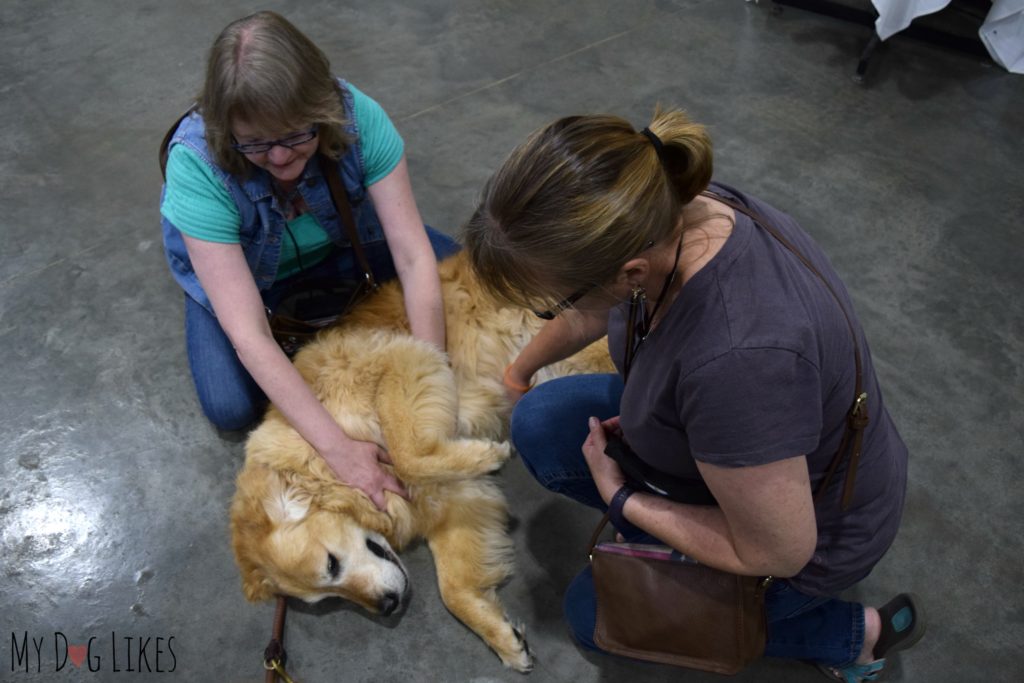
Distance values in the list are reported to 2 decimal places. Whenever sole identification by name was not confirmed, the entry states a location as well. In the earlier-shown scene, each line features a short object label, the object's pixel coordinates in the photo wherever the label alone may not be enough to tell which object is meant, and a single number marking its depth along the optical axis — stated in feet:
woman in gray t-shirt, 3.65
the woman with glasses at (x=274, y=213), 6.04
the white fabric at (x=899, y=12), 11.74
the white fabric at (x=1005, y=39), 12.40
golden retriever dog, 7.14
